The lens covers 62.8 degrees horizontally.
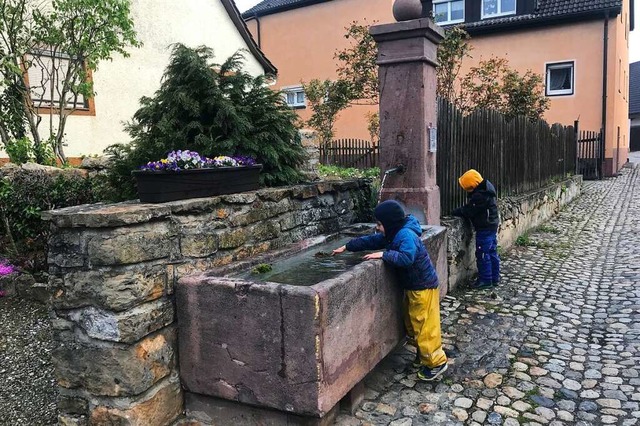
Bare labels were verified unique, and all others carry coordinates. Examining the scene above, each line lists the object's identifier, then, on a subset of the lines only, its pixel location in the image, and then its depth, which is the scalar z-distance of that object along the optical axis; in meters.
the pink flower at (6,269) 5.62
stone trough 2.79
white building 9.92
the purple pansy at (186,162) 3.46
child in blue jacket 3.60
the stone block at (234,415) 2.97
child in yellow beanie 5.83
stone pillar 4.91
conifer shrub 4.16
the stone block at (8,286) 5.48
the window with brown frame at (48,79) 8.19
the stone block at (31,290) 5.34
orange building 17.22
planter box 3.29
